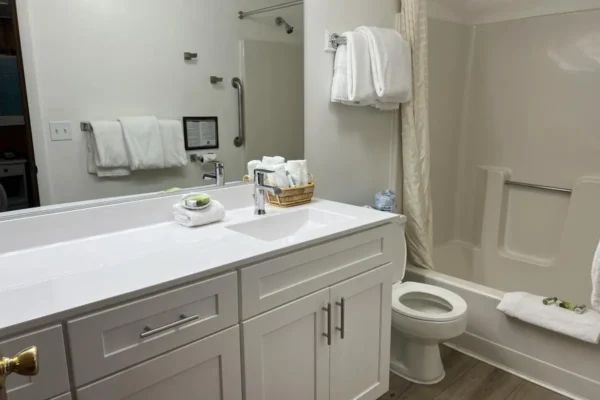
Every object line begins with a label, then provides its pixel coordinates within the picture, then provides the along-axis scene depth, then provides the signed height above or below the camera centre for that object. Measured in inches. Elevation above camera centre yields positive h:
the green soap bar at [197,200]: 63.2 -12.2
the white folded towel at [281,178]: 74.9 -10.8
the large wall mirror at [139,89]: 54.6 +3.5
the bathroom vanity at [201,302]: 38.5 -19.2
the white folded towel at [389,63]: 82.3 +9.3
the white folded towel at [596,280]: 41.7 -15.5
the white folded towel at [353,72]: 80.7 +7.4
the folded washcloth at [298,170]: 75.4 -9.5
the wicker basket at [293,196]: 73.6 -13.7
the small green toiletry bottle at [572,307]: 76.4 -33.2
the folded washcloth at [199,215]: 62.9 -14.3
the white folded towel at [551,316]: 73.3 -34.5
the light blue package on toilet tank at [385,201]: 92.4 -18.1
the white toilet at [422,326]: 77.1 -37.3
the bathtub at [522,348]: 76.4 -42.7
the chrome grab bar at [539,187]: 104.4 -17.7
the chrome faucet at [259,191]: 70.5 -12.1
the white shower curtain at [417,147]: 90.9 -7.2
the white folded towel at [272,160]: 77.8 -8.1
